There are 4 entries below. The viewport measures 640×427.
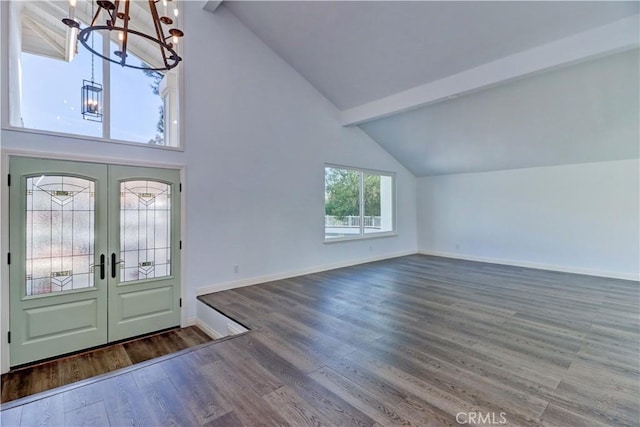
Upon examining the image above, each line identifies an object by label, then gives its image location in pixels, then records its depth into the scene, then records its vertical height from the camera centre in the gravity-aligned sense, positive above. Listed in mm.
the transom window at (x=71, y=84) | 3195 +1641
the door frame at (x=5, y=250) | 2951 -330
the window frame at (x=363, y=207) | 6169 +194
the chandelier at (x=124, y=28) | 1827 +1330
